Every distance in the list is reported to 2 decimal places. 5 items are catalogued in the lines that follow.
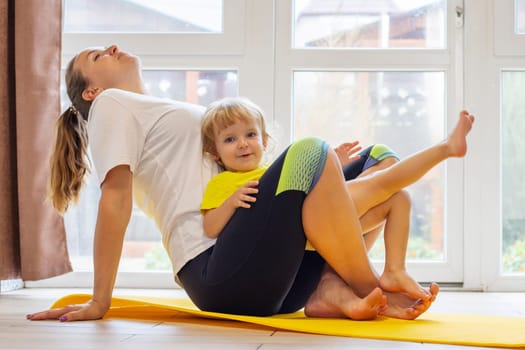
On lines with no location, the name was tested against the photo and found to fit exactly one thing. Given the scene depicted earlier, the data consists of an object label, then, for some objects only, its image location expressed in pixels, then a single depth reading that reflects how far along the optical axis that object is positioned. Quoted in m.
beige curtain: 3.83
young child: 2.91
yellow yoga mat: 2.62
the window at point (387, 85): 4.14
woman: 2.82
